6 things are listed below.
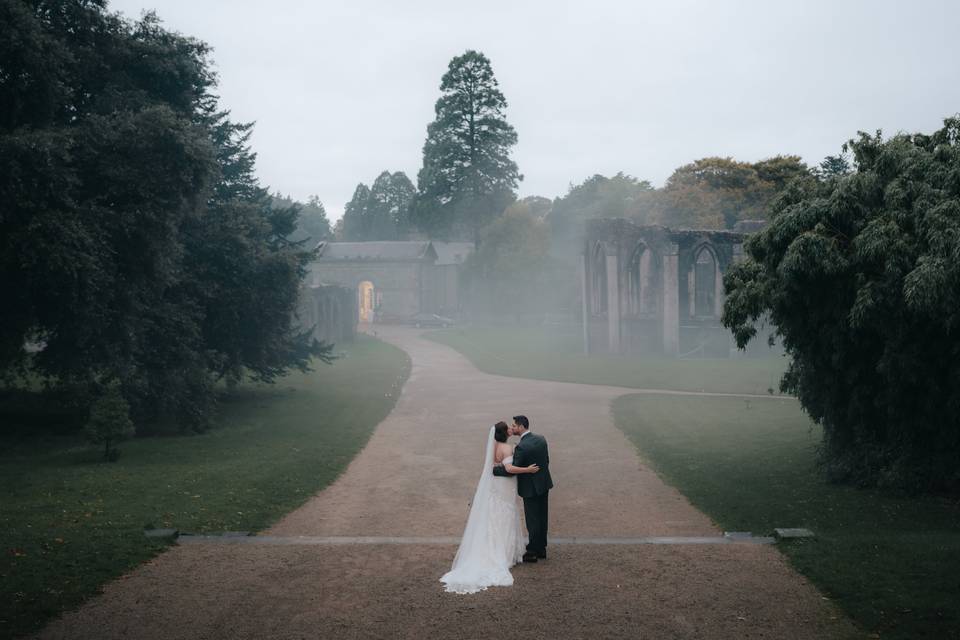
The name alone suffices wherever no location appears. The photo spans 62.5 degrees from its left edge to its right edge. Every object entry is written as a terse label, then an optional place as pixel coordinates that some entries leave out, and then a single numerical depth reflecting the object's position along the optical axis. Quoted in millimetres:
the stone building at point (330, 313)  48719
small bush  16812
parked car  75750
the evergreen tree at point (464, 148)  69688
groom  9680
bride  8898
